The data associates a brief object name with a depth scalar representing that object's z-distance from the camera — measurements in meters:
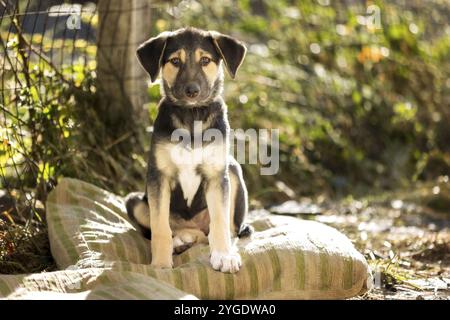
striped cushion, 4.27
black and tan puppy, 4.90
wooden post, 7.13
